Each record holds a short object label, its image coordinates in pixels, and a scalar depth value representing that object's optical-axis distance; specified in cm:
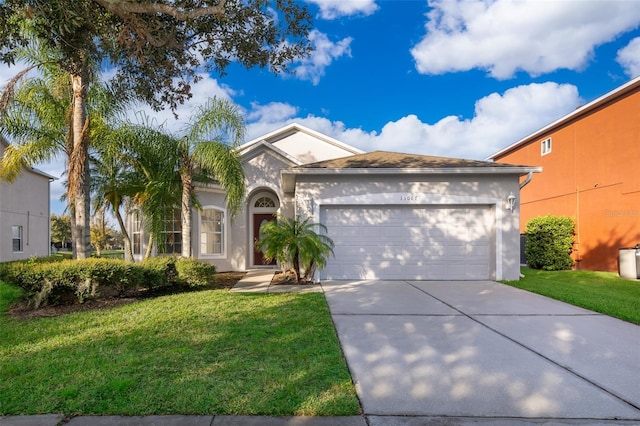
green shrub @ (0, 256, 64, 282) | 655
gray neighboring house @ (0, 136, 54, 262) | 1684
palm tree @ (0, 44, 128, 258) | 833
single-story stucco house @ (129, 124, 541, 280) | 1043
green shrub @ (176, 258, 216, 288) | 885
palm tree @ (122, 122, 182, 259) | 953
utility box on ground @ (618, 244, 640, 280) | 1128
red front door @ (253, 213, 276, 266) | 1403
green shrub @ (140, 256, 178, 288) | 821
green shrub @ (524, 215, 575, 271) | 1424
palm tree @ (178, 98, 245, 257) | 972
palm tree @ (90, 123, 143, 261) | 914
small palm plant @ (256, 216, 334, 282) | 957
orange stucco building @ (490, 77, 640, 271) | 1277
